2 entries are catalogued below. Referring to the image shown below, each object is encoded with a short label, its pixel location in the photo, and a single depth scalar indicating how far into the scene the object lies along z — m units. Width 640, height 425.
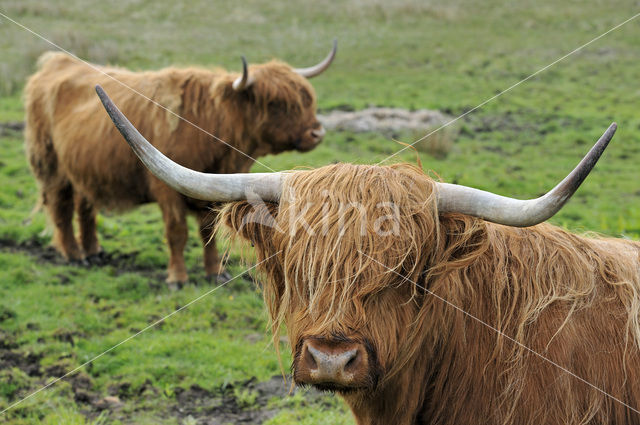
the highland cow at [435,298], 2.47
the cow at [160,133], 6.56
